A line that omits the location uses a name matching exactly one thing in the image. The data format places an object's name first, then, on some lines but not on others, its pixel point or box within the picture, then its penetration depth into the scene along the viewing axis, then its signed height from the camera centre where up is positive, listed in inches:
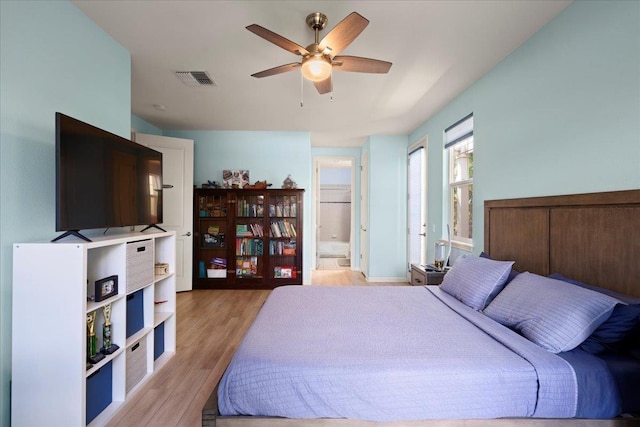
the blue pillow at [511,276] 77.5 -17.5
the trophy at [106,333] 67.3 -28.8
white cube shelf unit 56.1 -24.4
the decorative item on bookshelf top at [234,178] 187.9 +21.9
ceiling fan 64.2 +40.6
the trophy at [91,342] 62.0 -29.0
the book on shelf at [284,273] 179.5 -38.7
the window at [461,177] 124.8 +16.0
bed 46.0 -25.3
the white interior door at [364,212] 203.9 -0.7
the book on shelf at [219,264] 178.1 -32.8
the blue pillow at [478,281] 75.1 -19.2
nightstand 121.9 -28.2
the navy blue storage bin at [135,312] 78.1 -28.4
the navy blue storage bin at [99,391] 63.0 -41.3
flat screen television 59.0 +7.8
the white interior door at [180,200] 167.5 +6.6
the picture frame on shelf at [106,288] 63.5 -17.7
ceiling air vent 109.0 +52.7
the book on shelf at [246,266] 178.7 -34.4
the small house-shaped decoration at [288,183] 185.5 +18.4
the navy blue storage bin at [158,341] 90.2 -41.5
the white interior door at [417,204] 171.2 +4.5
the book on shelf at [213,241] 179.9 -18.7
